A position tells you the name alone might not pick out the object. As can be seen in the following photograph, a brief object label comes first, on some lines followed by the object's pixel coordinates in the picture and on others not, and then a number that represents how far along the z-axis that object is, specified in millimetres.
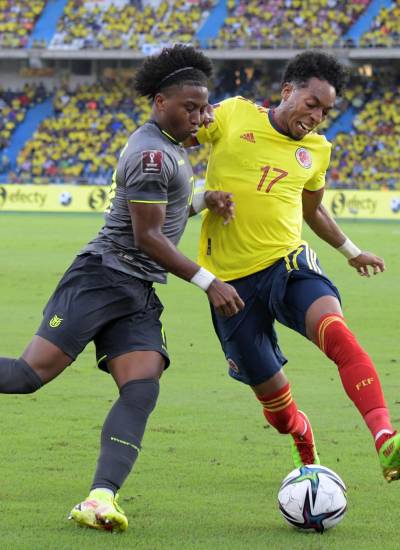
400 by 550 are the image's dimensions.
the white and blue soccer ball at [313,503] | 11336
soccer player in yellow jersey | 13047
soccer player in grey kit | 11352
